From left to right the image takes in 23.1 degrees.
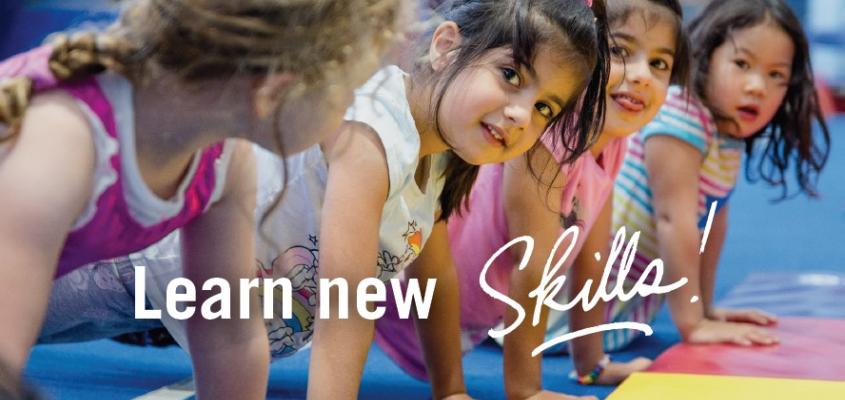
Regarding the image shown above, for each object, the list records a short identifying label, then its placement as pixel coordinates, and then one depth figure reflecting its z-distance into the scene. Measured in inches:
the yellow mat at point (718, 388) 99.6
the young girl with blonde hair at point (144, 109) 72.6
